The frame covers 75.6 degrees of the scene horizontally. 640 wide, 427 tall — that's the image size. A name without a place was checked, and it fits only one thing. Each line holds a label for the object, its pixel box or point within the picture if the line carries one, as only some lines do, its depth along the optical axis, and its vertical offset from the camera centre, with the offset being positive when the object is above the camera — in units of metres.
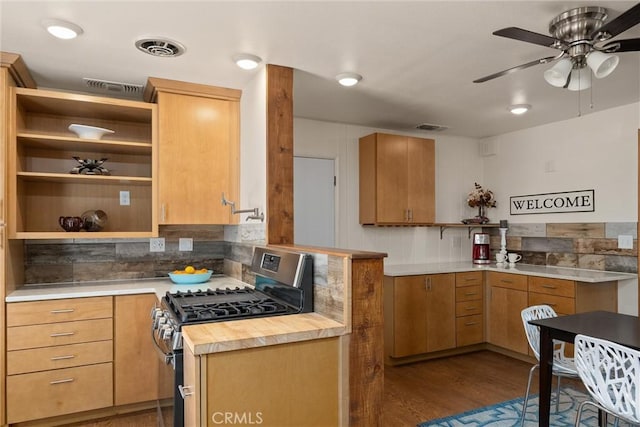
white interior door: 3.97 +0.15
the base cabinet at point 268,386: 1.57 -0.68
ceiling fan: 1.84 +0.81
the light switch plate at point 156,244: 3.34 -0.22
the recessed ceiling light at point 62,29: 2.04 +0.95
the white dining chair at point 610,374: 1.76 -0.72
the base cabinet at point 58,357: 2.52 -0.89
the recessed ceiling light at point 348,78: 2.77 +0.95
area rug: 2.68 -1.35
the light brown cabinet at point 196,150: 2.97 +0.50
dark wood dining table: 2.09 -0.59
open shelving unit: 2.72 +0.40
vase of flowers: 4.74 +0.19
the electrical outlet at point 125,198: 3.28 +0.15
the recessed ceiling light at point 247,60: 2.46 +0.95
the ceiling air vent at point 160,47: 2.26 +0.96
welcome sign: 3.89 +0.15
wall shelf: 4.61 -0.10
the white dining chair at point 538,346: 2.44 -0.82
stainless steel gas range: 1.79 -0.46
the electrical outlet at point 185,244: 3.45 -0.23
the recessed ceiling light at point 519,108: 3.58 +0.96
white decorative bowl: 2.83 +0.60
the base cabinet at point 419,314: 3.76 -0.91
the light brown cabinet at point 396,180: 4.06 +0.38
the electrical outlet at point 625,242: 3.54 -0.21
